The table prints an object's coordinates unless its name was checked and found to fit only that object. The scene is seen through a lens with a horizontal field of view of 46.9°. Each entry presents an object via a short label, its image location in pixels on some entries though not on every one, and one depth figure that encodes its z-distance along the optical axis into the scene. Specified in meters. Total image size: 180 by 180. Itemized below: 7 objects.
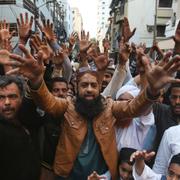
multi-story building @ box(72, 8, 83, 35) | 95.50
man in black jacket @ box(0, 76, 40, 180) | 1.60
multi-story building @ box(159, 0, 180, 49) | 11.20
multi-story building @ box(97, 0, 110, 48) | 88.10
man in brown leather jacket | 1.70
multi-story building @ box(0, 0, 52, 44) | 14.30
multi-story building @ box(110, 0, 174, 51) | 20.25
